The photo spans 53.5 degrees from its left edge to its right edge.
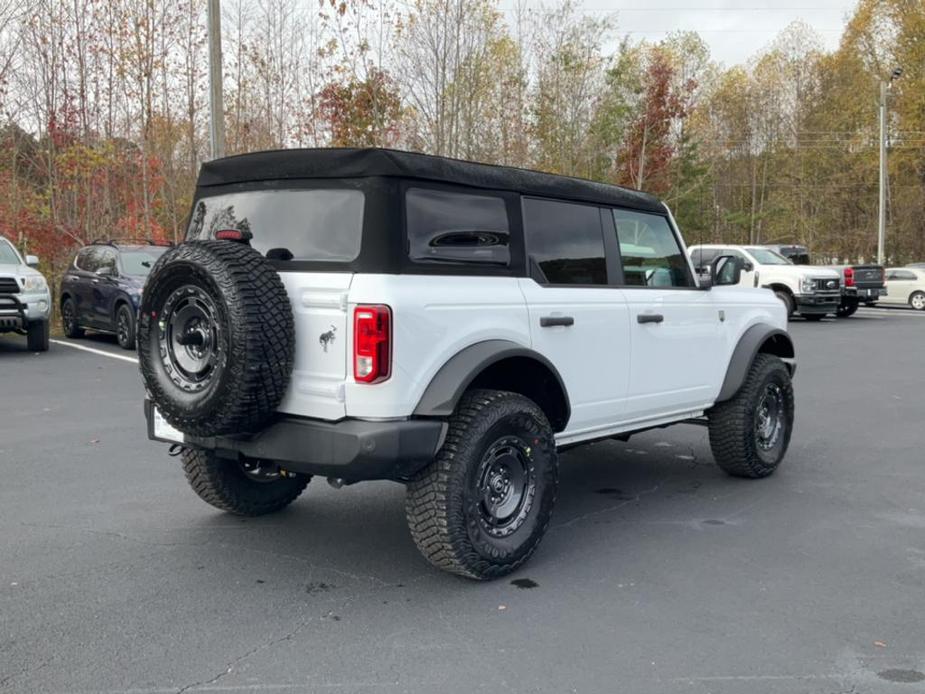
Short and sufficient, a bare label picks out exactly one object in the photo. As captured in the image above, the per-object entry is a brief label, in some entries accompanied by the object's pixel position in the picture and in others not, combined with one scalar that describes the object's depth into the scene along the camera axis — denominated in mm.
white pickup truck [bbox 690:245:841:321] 21844
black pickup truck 23594
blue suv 14391
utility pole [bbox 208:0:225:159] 14930
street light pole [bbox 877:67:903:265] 34938
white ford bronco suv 3936
